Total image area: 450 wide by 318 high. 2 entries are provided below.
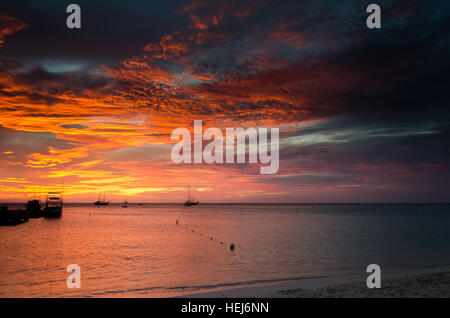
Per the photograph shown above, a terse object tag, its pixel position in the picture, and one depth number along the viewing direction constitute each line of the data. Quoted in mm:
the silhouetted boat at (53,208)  113469
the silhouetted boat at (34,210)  111650
